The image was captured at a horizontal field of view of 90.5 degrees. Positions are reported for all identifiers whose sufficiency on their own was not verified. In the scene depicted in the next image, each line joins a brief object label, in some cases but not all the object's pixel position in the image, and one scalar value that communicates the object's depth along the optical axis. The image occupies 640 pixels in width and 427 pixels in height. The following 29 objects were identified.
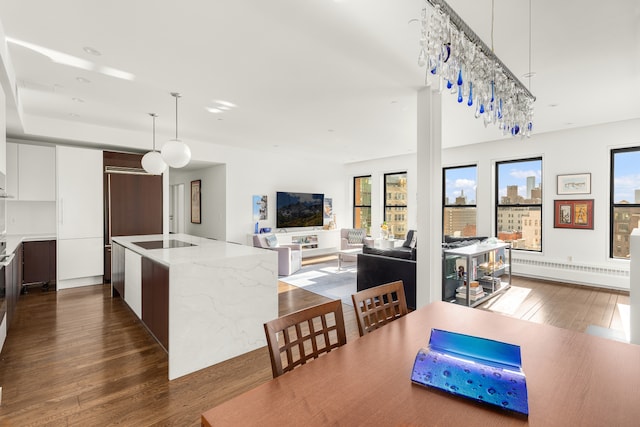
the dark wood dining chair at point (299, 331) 1.19
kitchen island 2.38
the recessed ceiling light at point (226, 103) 4.04
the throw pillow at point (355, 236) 8.09
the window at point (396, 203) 8.21
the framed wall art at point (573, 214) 5.23
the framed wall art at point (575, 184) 5.25
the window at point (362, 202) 9.03
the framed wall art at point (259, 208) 7.36
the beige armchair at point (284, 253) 6.03
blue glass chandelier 1.44
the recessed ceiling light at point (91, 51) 2.71
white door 8.81
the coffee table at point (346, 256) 6.22
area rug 4.85
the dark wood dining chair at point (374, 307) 1.55
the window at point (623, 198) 4.93
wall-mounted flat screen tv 7.73
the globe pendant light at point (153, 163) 4.13
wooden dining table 0.86
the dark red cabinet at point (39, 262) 4.64
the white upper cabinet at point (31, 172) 4.56
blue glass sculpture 0.91
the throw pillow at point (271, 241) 6.22
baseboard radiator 4.94
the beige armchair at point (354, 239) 8.08
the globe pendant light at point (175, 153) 3.48
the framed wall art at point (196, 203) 7.93
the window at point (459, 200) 6.87
